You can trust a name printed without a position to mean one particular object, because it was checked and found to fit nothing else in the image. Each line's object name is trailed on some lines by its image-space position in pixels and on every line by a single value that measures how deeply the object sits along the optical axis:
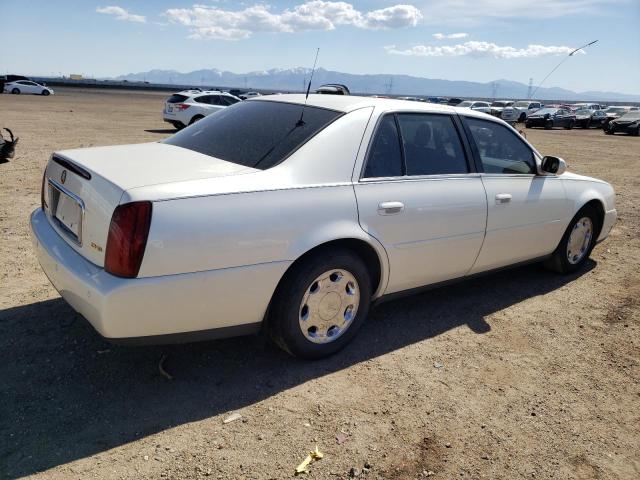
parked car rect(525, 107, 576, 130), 34.31
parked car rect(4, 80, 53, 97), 43.41
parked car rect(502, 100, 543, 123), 37.22
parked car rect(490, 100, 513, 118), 38.58
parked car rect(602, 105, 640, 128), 36.75
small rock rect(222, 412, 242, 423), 2.72
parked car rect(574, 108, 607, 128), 36.53
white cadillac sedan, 2.54
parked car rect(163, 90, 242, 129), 19.33
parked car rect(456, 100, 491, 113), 36.47
